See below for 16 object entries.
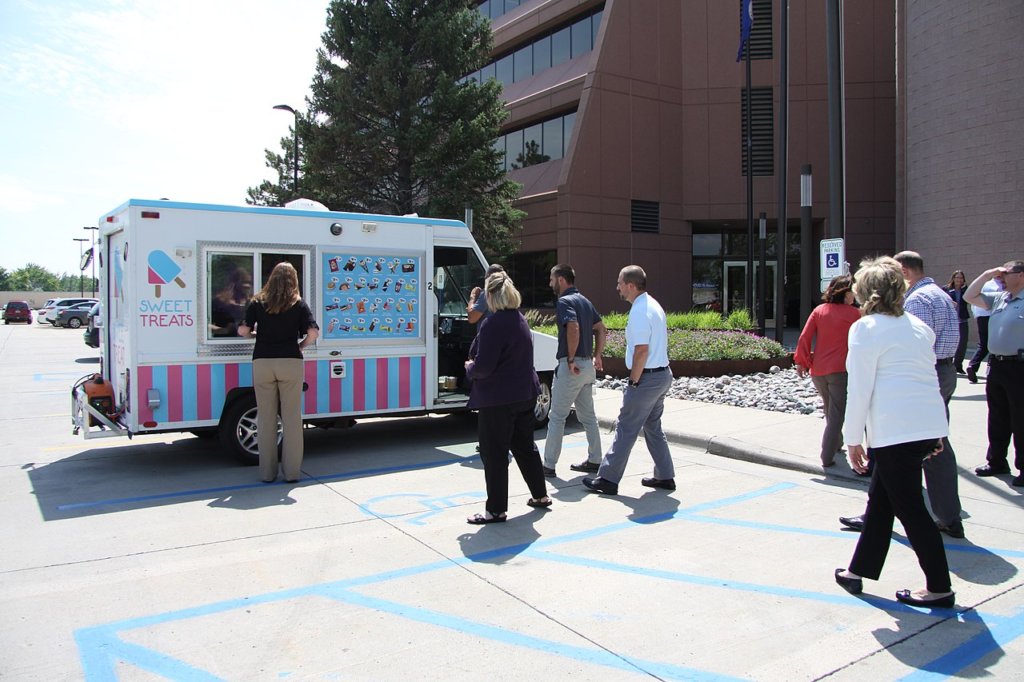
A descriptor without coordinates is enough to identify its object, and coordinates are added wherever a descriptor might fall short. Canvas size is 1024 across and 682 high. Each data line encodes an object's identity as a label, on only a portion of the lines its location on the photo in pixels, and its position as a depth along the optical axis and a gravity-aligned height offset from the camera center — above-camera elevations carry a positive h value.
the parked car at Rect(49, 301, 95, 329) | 43.59 +0.47
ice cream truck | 7.08 +0.14
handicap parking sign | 9.13 +0.78
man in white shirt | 6.16 -0.47
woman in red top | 6.88 -0.27
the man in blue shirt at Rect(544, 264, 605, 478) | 6.80 -0.38
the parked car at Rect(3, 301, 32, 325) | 50.72 +0.76
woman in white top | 3.96 -0.52
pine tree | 20.25 +5.82
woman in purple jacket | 5.62 -0.46
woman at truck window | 6.84 -0.33
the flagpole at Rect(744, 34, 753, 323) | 20.34 +2.99
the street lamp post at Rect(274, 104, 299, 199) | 23.41 +5.31
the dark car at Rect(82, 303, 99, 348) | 18.02 -0.21
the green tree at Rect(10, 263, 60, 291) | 141.50 +8.83
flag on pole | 20.20 +8.29
